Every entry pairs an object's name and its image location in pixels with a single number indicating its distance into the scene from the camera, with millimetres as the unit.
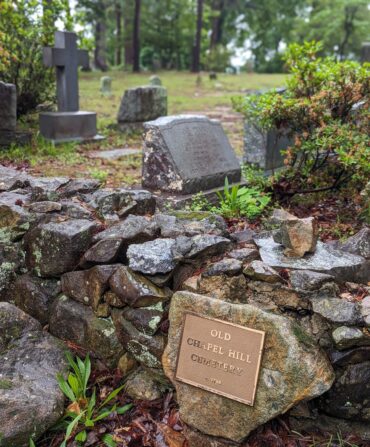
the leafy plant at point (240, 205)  4301
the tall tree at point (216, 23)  33688
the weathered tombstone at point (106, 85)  16134
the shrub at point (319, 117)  4387
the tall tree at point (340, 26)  28750
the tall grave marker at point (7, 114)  7062
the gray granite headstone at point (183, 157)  4750
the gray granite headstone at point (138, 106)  9789
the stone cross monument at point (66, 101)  8453
